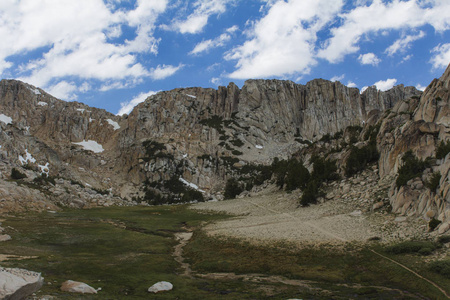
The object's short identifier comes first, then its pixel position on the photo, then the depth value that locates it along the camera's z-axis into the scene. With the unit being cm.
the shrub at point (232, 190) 13075
